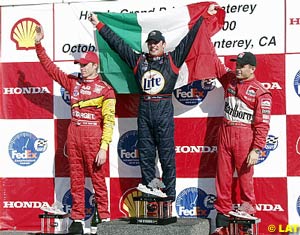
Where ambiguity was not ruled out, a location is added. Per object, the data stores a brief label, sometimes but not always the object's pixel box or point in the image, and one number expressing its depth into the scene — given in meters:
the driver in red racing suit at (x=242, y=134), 13.56
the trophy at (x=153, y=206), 13.34
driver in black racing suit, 14.12
